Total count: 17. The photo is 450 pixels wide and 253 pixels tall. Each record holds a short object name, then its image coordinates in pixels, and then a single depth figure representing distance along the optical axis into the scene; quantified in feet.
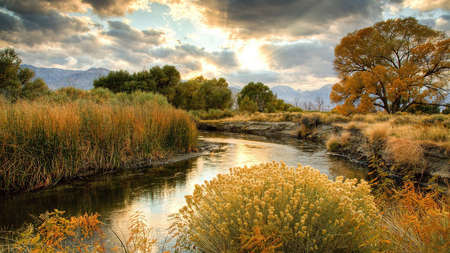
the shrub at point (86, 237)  8.25
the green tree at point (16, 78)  38.70
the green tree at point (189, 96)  122.72
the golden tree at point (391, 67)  61.41
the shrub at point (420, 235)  6.73
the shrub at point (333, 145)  39.04
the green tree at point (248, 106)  121.90
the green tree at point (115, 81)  103.67
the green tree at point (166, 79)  113.50
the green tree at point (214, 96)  139.95
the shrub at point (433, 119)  37.17
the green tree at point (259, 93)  149.69
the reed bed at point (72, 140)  17.19
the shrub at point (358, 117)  54.56
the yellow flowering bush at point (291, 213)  6.72
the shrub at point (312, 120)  62.03
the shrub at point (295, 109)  135.62
